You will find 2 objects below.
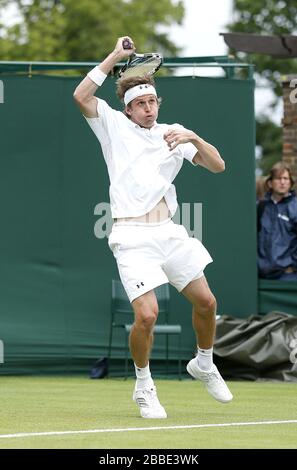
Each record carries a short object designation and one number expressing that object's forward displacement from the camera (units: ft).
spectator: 89.04
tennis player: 56.54
